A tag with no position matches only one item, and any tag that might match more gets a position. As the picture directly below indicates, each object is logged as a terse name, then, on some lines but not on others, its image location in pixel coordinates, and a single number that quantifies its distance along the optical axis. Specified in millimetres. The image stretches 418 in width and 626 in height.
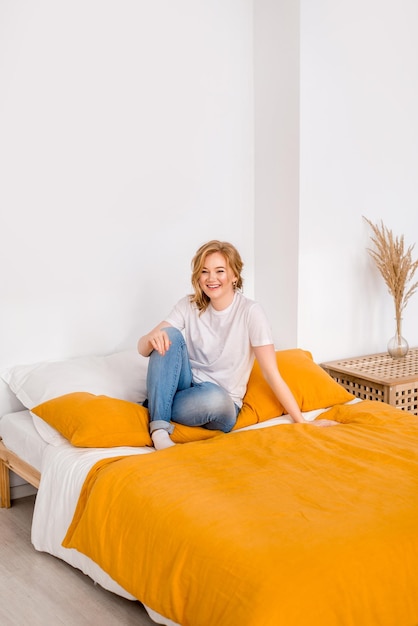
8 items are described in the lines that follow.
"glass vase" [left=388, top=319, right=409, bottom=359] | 3594
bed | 1618
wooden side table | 3189
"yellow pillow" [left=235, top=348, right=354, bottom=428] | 2777
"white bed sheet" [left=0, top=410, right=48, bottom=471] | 2625
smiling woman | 2592
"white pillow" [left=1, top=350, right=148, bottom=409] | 2805
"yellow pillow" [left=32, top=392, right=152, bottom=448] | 2424
